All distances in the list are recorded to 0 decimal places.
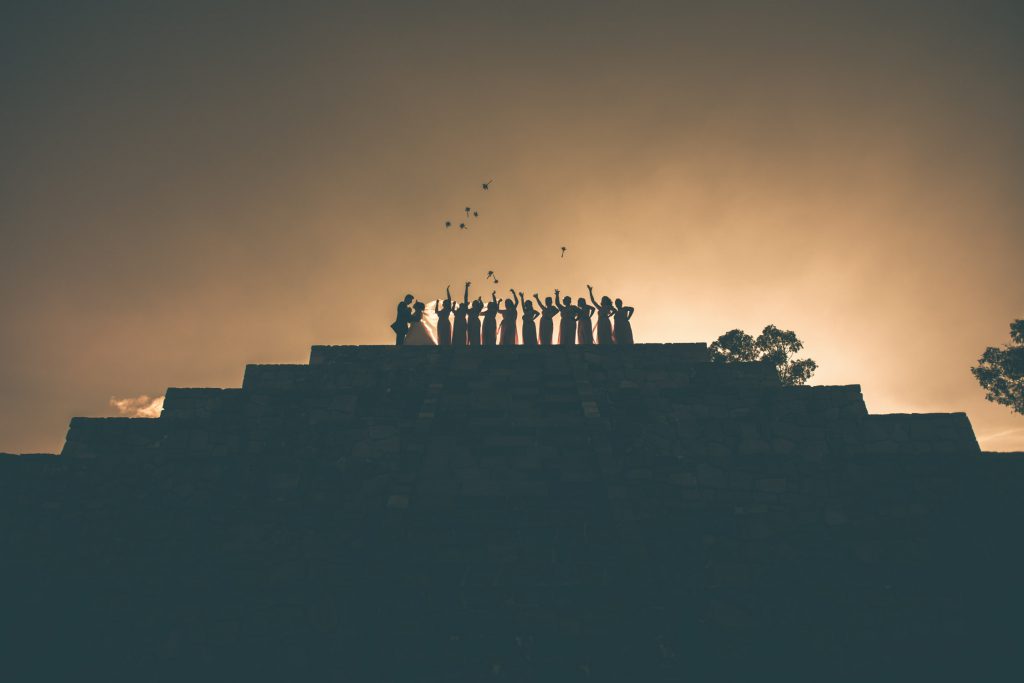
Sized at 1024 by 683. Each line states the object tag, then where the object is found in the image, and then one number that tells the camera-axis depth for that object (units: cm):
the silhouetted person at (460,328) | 1212
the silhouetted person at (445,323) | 1203
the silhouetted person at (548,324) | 1208
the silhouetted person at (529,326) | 1201
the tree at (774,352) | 1936
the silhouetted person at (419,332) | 1169
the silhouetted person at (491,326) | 1222
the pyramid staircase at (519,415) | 771
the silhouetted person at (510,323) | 1219
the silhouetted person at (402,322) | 1158
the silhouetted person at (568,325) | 1189
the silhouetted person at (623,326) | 1152
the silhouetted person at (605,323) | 1164
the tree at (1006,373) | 1691
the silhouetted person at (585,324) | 1184
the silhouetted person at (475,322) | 1211
